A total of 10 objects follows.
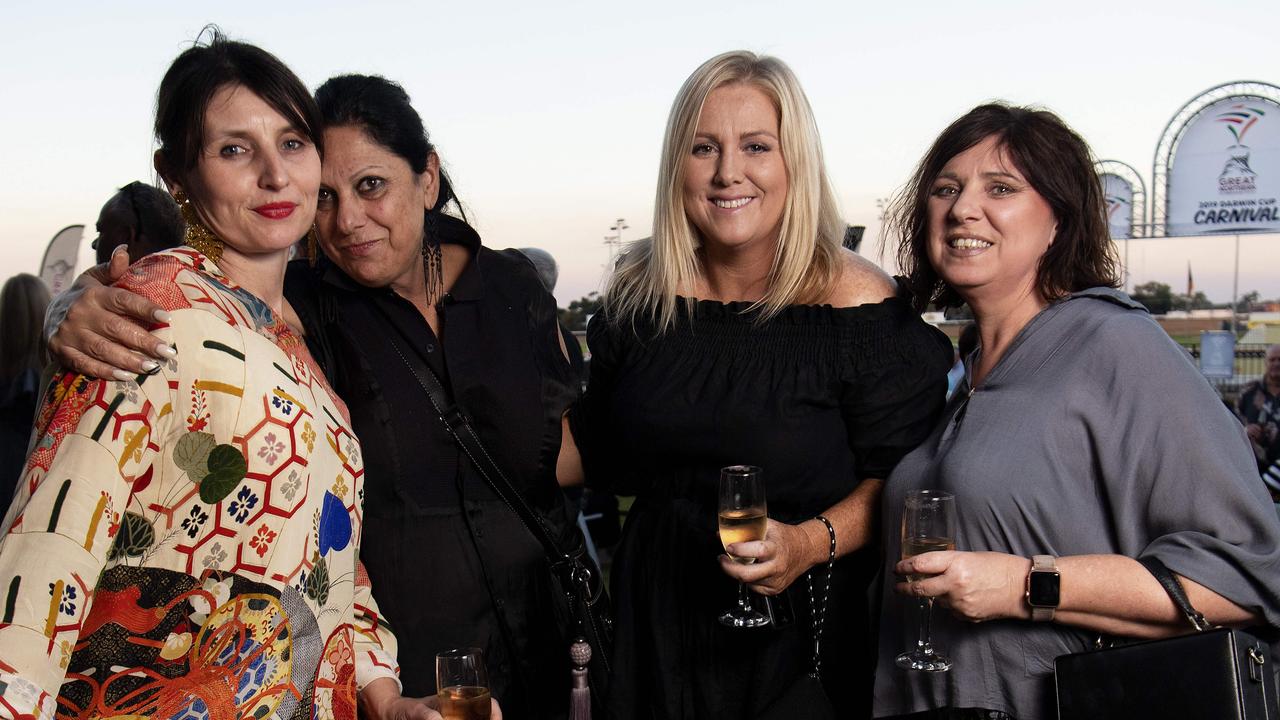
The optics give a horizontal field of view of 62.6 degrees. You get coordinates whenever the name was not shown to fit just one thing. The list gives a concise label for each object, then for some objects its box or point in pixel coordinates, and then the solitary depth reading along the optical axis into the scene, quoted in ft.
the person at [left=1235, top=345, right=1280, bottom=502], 28.99
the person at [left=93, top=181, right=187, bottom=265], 14.66
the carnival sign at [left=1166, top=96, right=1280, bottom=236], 59.47
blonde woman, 9.15
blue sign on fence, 60.64
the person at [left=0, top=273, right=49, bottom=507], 18.20
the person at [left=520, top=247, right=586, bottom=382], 25.99
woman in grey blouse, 7.59
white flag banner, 40.75
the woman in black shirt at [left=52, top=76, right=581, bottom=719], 9.52
